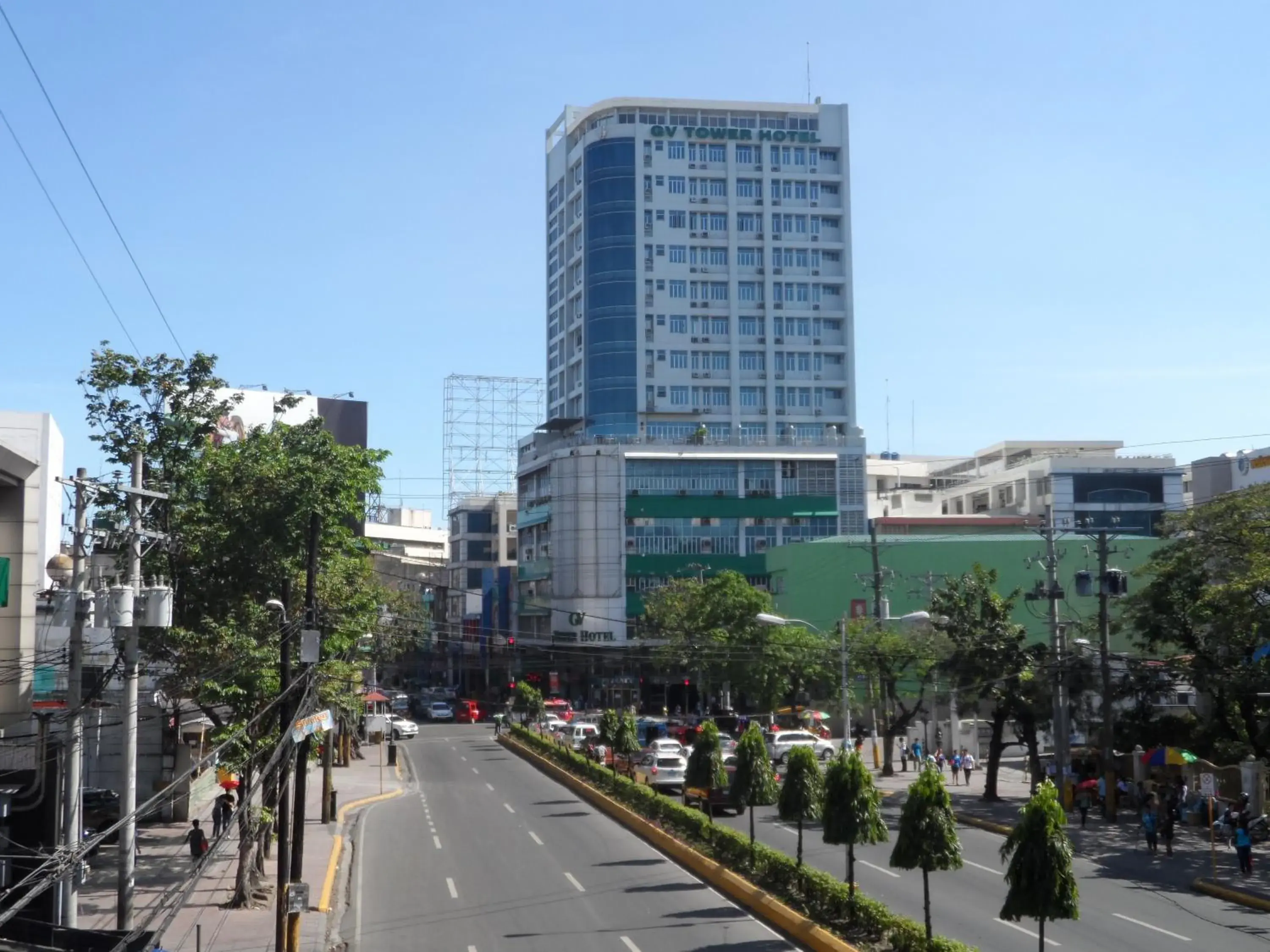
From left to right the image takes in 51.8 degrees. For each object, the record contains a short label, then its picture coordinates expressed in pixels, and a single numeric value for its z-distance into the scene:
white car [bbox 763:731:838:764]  55.16
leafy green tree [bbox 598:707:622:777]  44.84
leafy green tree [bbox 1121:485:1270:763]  38.19
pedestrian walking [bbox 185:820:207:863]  29.07
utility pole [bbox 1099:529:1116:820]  40.00
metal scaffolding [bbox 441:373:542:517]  124.81
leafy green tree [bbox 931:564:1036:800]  42.88
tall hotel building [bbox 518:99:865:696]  109.62
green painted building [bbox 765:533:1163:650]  79.62
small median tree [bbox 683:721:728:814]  32.19
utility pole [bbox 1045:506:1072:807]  40.69
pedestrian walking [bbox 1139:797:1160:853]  33.38
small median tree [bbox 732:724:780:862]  28.27
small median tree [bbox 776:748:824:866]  25.94
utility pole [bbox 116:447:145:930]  20.53
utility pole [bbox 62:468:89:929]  20.31
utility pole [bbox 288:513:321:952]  22.98
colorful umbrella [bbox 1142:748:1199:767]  39.72
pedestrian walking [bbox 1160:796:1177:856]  33.09
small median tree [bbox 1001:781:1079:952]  17.34
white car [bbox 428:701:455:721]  94.38
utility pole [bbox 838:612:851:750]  42.91
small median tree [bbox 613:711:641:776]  43.94
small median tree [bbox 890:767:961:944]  20.06
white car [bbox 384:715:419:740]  74.56
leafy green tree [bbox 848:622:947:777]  54.56
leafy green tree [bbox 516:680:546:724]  73.06
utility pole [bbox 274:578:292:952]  20.91
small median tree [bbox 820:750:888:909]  22.80
